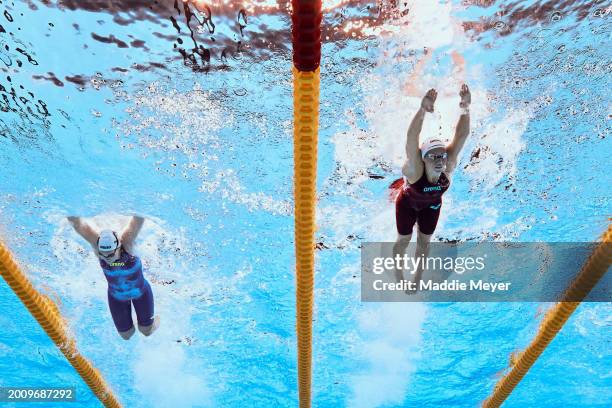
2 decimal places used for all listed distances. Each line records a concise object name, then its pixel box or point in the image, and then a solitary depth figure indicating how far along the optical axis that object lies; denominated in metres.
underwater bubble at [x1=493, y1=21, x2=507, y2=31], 8.55
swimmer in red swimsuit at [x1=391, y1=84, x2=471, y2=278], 7.47
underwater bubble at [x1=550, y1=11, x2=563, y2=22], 8.35
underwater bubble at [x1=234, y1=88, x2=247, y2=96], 9.76
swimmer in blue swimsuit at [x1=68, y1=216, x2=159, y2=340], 10.25
